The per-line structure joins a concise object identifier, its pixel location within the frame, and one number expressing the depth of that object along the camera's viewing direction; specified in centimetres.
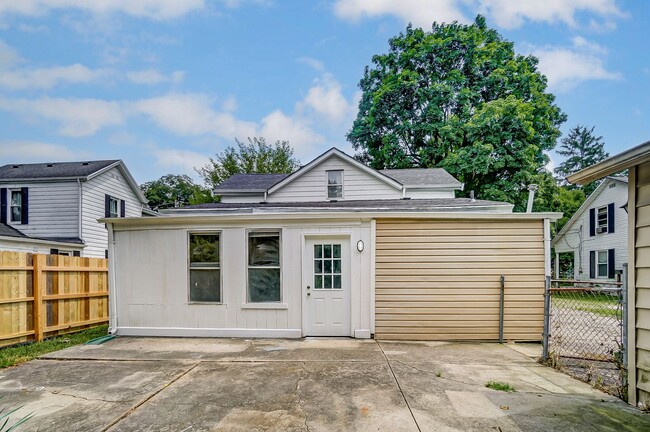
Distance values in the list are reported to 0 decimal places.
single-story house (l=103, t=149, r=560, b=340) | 569
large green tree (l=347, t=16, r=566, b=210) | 1664
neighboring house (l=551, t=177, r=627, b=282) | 1416
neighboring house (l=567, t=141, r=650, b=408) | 296
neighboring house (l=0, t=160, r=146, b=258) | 1252
